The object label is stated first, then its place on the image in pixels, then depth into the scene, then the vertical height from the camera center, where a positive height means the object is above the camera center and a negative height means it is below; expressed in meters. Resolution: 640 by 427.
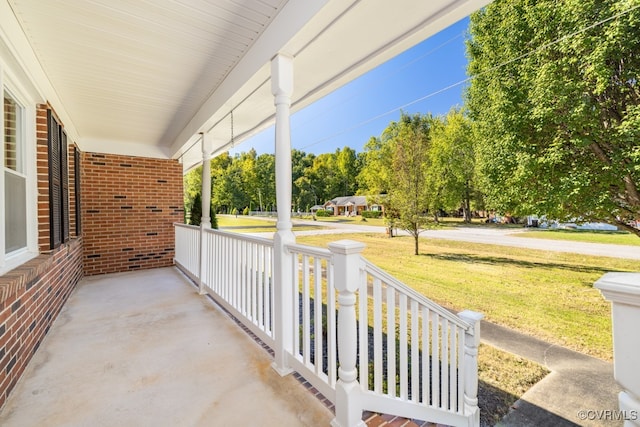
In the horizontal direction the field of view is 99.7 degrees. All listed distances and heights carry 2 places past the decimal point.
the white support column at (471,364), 1.87 -1.08
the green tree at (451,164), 7.80 +1.42
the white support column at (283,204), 1.93 +0.07
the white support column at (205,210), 3.67 +0.07
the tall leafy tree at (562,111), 3.96 +1.73
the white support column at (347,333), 1.36 -0.62
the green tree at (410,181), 8.14 +0.95
